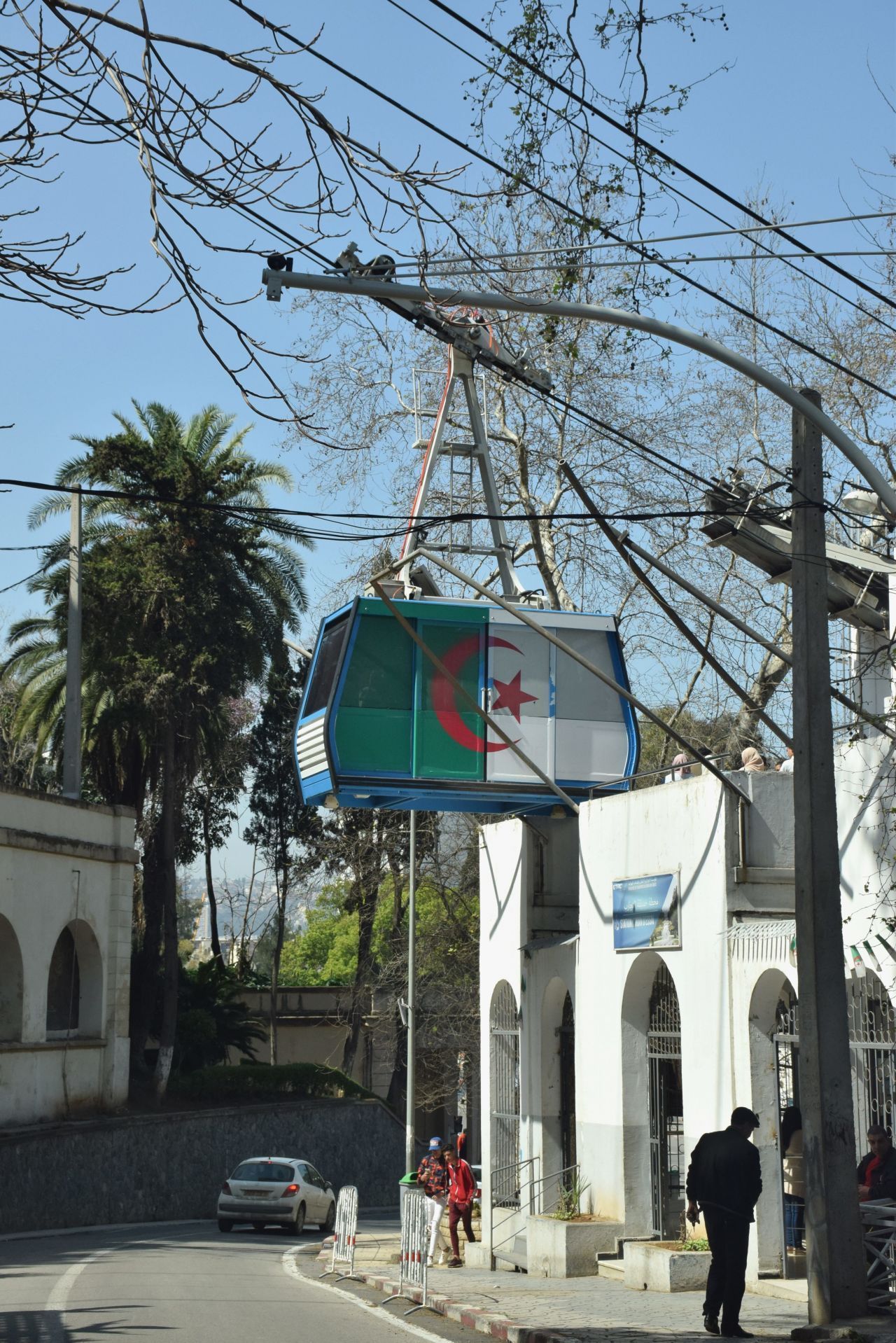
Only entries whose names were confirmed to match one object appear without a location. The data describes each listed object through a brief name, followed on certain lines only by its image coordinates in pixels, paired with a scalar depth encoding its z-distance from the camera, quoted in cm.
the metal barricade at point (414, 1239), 1634
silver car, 2995
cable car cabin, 1877
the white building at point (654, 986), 1409
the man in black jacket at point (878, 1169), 1279
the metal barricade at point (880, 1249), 1168
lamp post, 3156
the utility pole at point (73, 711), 3609
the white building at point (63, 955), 3284
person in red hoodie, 2158
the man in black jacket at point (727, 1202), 1135
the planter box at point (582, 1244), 1744
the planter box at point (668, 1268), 1513
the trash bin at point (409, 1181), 2379
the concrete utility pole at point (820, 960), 1132
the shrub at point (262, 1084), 4175
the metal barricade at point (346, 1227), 1995
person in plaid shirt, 2336
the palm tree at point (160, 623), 3978
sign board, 1689
